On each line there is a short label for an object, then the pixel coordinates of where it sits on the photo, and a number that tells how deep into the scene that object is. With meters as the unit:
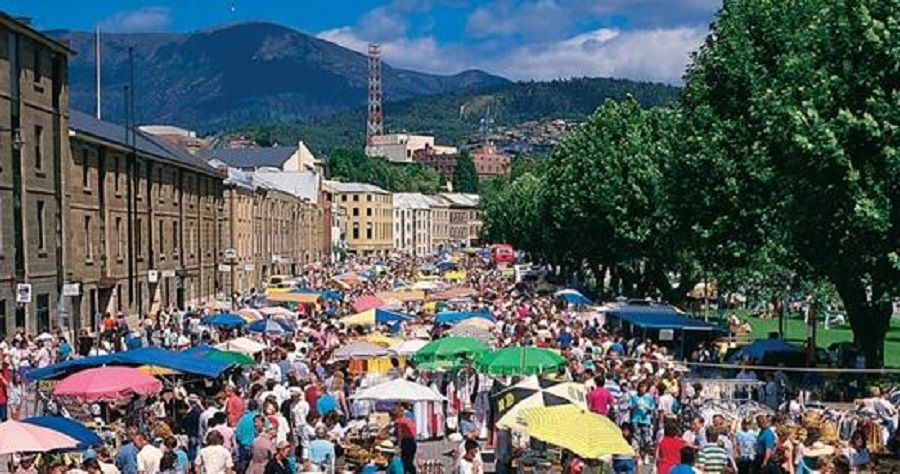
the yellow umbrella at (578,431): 16.62
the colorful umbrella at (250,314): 44.02
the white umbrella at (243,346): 32.04
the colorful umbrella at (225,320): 41.31
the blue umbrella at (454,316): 42.39
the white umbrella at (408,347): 31.86
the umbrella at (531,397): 18.78
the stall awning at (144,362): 23.38
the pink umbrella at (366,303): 49.12
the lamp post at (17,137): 39.38
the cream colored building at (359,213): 197.12
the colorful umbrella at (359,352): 30.84
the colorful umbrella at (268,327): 43.18
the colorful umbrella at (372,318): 41.22
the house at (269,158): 154.62
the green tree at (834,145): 26.92
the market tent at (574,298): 56.91
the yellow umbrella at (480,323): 38.62
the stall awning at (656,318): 39.81
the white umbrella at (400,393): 23.08
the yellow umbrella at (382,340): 34.00
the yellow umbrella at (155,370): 24.55
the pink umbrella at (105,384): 21.30
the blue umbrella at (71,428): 16.59
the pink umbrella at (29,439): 15.51
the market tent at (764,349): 33.75
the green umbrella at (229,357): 26.83
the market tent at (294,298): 54.22
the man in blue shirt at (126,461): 17.22
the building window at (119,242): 55.97
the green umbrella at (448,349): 28.77
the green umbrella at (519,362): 25.27
